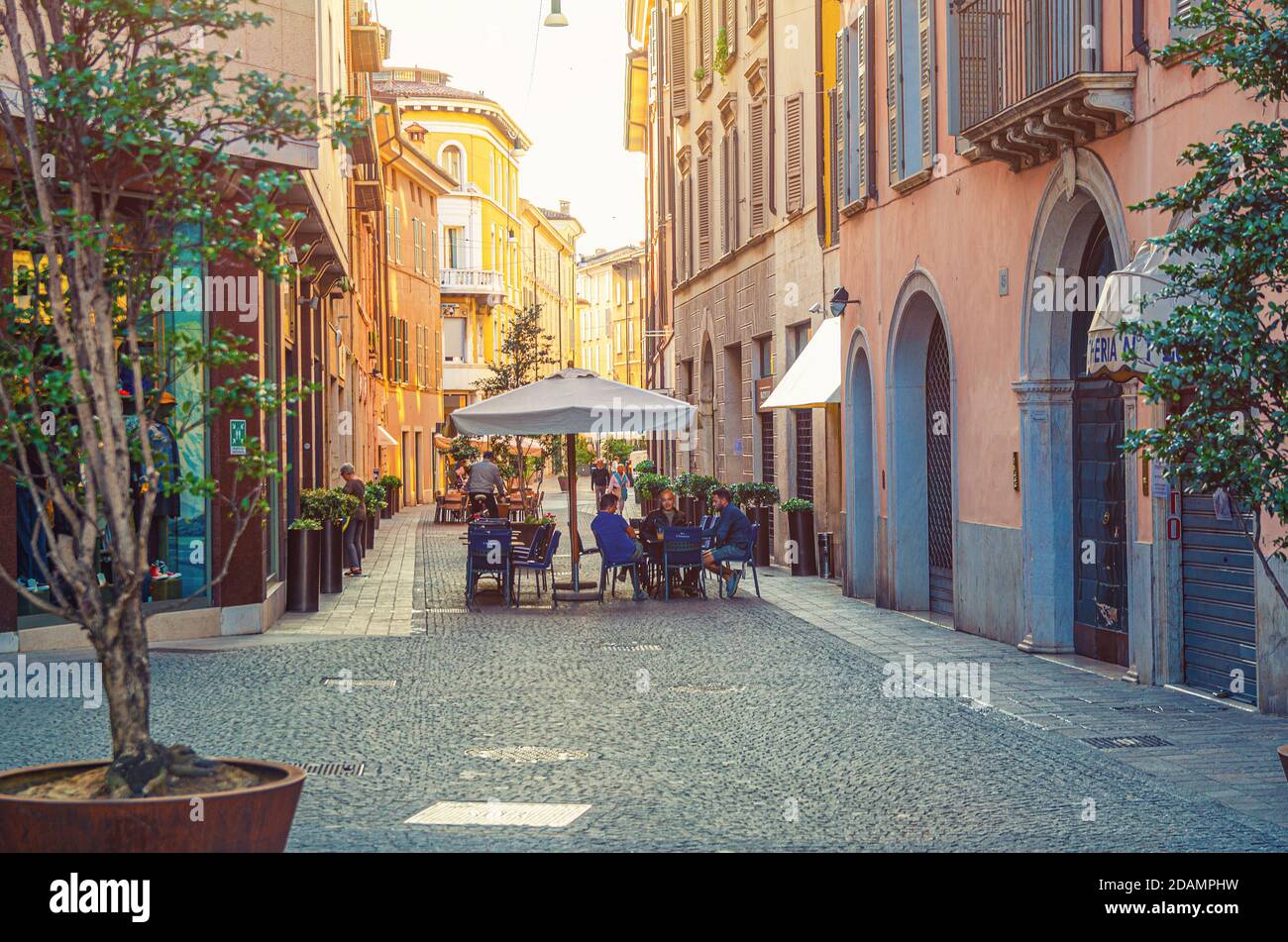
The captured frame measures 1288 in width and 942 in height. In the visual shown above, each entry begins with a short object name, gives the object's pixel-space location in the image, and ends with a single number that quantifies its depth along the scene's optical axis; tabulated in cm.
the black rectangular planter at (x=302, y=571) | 1811
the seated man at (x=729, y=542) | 1909
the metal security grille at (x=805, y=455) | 2422
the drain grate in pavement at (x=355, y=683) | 1204
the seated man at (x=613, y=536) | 1870
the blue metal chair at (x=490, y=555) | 1841
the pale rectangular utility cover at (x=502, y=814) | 736
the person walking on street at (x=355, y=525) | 2394
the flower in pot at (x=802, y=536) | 2298
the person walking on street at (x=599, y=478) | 4980
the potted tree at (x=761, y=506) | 2466
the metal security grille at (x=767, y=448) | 2709
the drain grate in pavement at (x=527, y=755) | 905
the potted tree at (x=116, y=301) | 558
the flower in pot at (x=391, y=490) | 4138
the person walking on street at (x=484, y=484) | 3134
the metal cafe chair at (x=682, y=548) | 1884
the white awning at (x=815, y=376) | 2092
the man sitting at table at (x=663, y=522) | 1955
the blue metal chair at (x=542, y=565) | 1869
